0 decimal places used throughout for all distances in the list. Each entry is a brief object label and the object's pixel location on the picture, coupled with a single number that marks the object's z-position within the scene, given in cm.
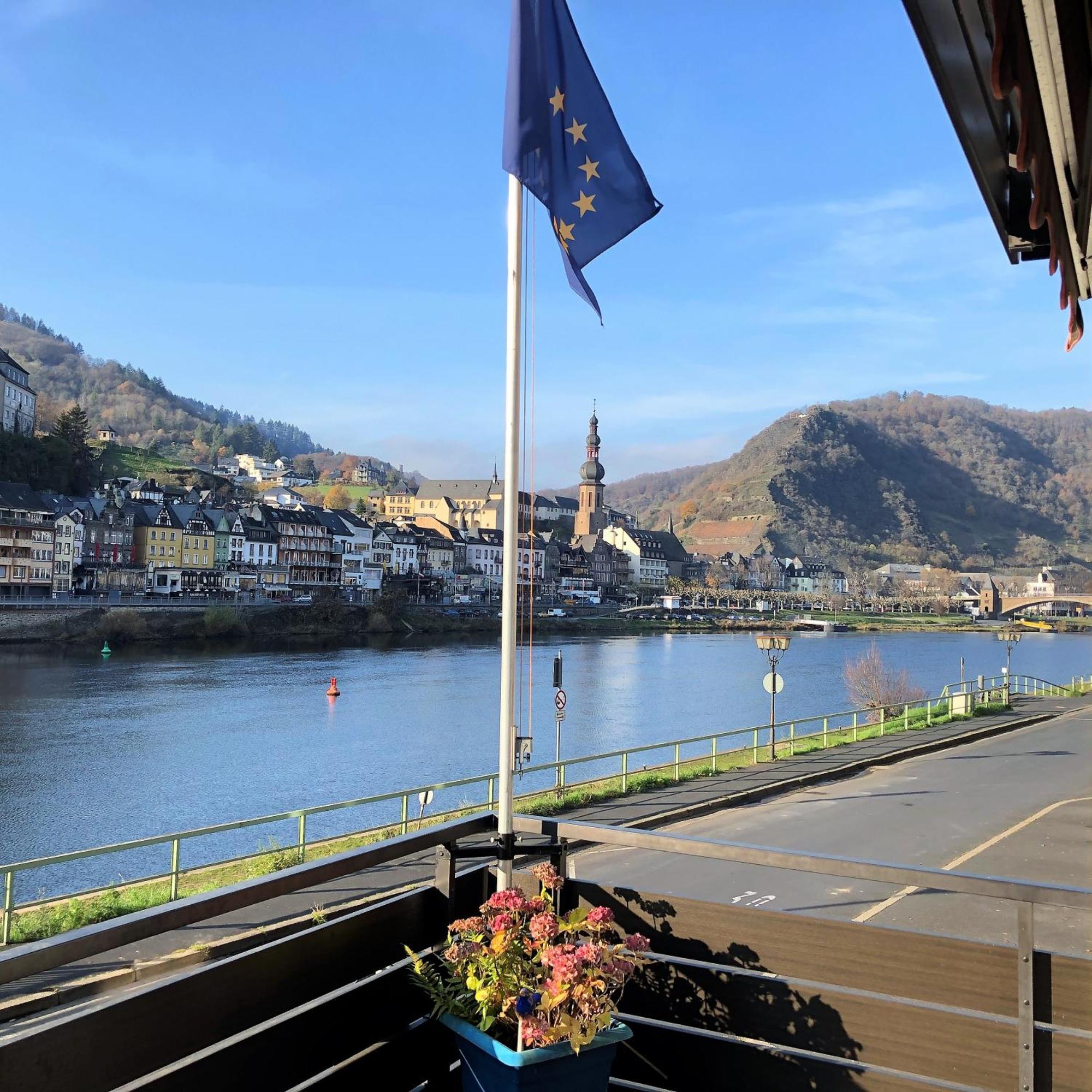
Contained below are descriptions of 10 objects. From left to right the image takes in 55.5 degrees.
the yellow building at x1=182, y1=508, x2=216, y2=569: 9400
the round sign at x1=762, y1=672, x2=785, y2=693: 2202
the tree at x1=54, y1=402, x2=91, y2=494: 9856
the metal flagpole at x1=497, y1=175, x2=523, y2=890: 336
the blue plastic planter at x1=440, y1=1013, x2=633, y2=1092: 261
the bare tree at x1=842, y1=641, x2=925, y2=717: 3781
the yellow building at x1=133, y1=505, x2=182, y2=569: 9069
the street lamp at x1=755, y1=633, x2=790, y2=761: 2219
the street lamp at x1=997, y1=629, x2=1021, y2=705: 3328
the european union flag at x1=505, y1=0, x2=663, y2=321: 385
